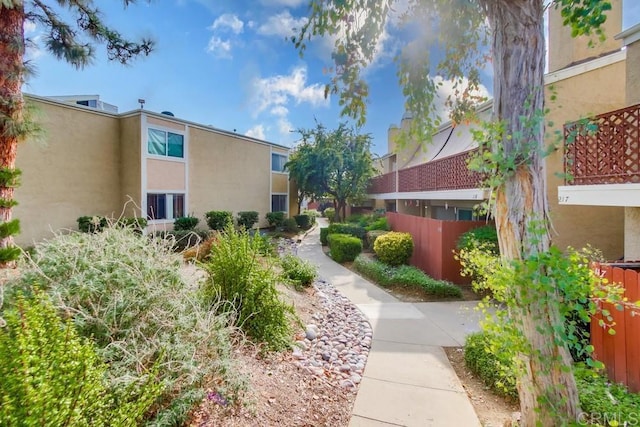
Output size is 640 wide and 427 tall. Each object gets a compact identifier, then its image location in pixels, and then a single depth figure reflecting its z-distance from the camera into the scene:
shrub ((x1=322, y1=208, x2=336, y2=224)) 30.75
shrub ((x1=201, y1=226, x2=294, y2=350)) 4.26
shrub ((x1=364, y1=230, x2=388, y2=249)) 13.74
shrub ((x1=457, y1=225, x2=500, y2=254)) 7.95
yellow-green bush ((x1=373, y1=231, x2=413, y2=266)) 10.41
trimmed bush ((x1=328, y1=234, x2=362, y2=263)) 12.56
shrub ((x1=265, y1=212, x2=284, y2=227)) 20.70
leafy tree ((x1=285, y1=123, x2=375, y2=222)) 20.36
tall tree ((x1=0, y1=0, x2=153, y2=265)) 7.13
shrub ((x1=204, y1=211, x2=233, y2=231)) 16.05
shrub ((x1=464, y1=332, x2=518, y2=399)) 3.57
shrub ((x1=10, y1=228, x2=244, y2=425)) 2.57
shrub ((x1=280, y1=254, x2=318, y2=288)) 7.66
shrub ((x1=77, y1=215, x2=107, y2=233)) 11.96
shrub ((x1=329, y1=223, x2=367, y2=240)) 15.56
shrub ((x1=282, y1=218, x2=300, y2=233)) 21.14
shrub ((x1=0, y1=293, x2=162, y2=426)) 1.62
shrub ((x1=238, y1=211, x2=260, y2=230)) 18.28
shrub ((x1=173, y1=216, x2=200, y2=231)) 14.58
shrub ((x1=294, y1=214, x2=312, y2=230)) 23.08
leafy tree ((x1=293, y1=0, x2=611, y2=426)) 2.08
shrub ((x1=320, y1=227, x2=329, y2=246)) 16.82
